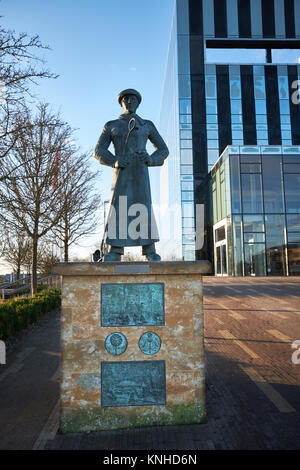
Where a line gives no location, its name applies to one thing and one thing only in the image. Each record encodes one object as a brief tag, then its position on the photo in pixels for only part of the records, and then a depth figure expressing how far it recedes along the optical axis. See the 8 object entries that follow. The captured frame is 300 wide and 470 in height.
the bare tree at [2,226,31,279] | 22.40
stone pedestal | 3.14
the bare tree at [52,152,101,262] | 12.26
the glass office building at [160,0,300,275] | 28.33
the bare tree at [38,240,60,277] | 20.20
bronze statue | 3.73
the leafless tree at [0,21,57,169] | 5.71
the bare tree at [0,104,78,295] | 10.39
